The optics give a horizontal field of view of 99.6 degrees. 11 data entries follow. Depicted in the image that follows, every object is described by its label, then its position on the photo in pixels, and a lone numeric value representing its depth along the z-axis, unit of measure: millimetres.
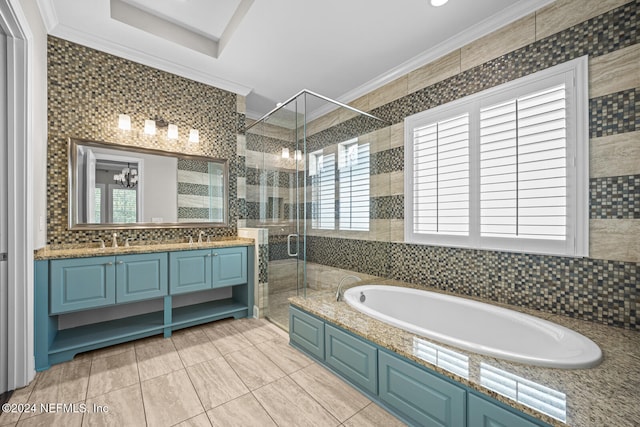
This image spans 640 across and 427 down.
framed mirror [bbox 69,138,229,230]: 2521
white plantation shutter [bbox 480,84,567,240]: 1899
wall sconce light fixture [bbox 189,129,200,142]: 3111
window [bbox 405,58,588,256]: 1838
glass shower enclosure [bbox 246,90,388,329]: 2656
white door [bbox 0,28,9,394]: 1760
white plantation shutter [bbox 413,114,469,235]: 2404
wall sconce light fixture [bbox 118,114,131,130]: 2680
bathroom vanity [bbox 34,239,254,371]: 2072
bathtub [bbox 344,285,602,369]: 1370
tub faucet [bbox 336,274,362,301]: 2325
